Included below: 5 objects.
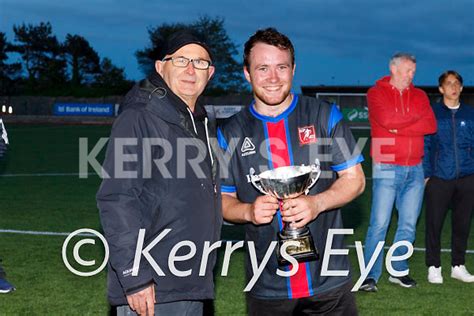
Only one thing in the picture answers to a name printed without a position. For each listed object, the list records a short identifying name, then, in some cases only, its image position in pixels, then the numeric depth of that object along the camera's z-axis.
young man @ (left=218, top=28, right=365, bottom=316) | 3.51
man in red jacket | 6.56
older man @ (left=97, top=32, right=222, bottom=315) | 3.19
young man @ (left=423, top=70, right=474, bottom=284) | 6.92
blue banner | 51.69
